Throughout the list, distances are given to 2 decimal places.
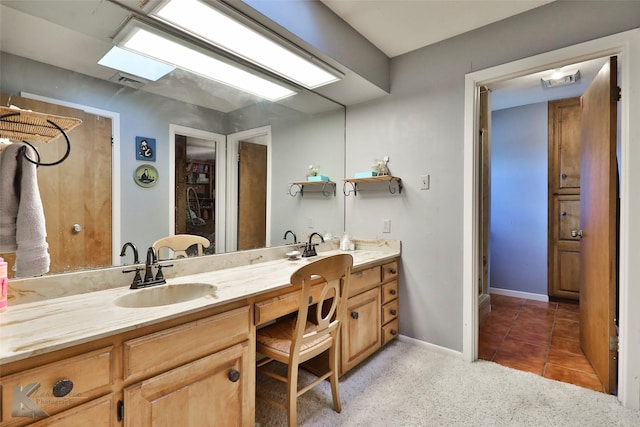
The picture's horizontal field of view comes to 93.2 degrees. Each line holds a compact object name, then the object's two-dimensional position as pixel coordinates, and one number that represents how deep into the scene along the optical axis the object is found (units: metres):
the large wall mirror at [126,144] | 1.33
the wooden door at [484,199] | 3.24
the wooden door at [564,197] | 3.59
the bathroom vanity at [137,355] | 0.85
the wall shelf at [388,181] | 2.51
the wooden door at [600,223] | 1.83
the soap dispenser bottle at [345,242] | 2.73
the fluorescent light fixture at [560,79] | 2.98
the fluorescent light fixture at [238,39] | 1.48
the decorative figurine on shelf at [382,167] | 2.62
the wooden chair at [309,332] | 1.41
